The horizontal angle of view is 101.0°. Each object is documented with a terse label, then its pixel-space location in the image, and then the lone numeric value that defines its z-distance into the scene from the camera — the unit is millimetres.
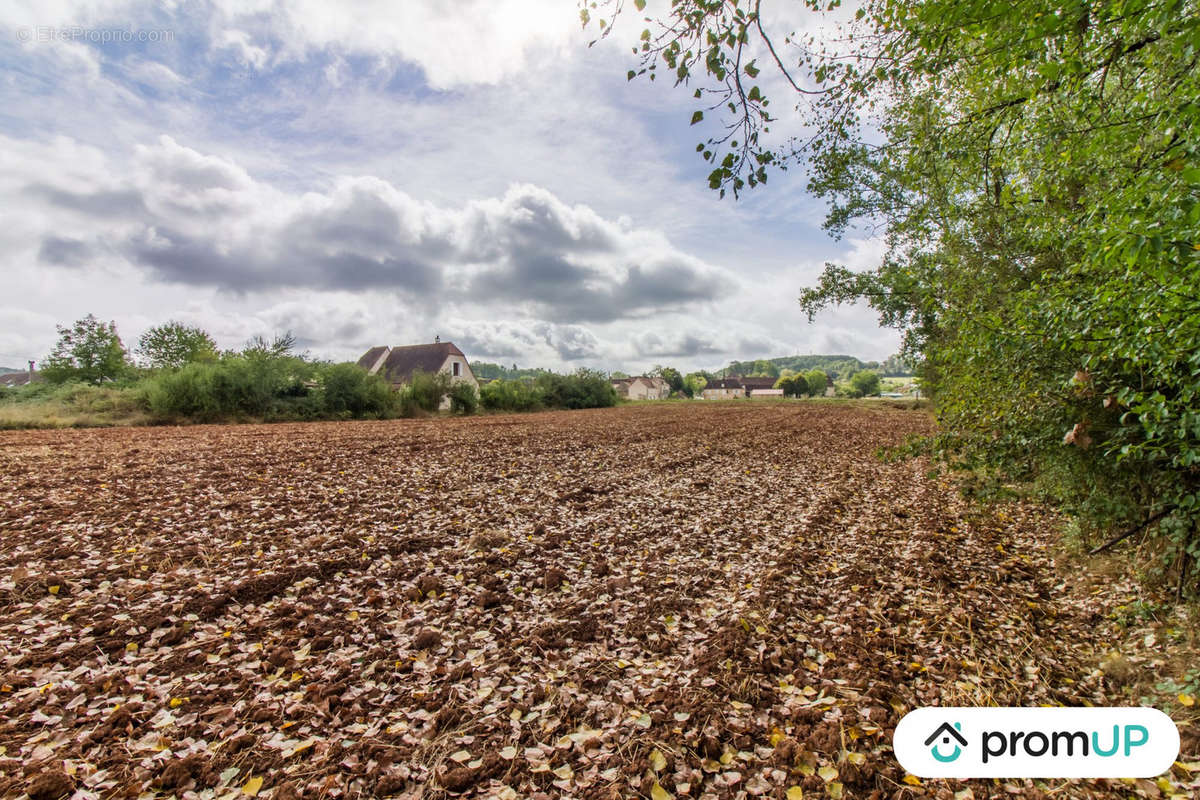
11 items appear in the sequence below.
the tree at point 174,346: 32125
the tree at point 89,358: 28125
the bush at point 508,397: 33344
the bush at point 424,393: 27766
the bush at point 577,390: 40688
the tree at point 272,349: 22812
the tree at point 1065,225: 2740
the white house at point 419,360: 42500
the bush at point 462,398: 30094
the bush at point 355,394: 24438
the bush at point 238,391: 19672
